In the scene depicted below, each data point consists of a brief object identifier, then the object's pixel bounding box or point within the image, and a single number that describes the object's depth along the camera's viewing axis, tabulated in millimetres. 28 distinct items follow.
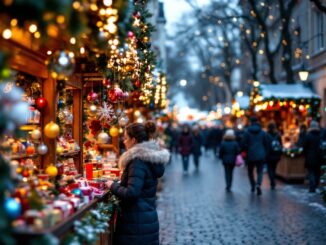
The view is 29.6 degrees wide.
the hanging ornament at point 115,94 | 8898
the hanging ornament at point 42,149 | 5656
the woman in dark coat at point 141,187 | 6652
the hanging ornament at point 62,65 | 4922
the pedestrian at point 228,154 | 16828
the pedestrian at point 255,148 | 15984
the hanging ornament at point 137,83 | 9608
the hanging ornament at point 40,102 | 6516
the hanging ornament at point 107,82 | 8164
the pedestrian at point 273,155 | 17247
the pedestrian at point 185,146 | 24562
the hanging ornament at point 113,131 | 8797
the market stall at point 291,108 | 18594
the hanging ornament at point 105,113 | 9375
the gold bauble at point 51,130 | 5664
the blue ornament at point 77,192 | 5883
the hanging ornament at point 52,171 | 5789
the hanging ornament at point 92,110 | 9195
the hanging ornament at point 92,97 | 9023
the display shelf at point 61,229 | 3984
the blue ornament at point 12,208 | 3898
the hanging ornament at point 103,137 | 8711
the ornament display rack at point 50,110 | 4605
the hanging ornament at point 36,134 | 5997
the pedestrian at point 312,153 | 15672
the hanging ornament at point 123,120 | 9812
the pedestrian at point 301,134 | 18344
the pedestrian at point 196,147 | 25944
